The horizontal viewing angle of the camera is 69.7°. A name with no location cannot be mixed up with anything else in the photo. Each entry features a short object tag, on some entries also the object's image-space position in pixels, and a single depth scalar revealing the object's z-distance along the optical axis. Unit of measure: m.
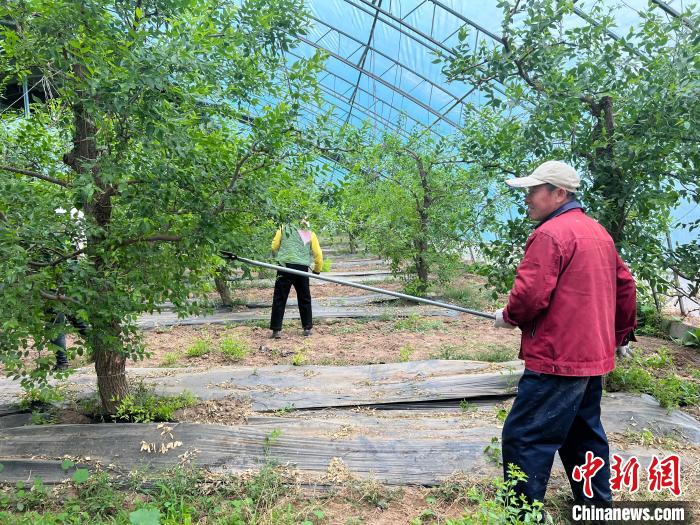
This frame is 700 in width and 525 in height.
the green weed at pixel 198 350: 5.38
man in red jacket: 2.33
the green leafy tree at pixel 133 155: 2.40
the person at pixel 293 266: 6.07
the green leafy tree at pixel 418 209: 8.34
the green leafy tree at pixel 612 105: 3.19
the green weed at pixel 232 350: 5.25
